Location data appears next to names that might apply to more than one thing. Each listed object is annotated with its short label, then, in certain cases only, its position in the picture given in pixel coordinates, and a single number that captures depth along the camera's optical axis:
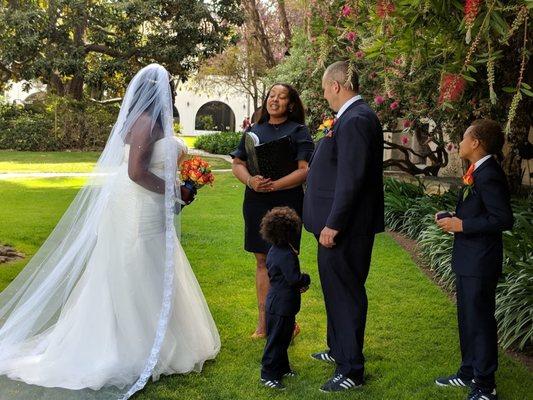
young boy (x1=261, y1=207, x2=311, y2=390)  4.16
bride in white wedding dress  4.19
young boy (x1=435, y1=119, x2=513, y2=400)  3.82
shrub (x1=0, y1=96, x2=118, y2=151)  26.72
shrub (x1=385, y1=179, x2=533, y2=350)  5.23
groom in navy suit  3.89
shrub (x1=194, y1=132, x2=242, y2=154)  28.02
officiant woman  4.88
